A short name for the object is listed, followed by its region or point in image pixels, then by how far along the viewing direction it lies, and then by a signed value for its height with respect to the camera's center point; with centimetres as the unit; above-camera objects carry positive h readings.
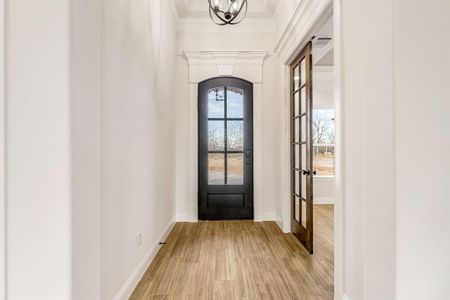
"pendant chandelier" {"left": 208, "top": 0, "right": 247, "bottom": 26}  246 +139
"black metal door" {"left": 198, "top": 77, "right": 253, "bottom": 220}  410 -3
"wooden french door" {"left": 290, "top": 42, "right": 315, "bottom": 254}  283 +0
